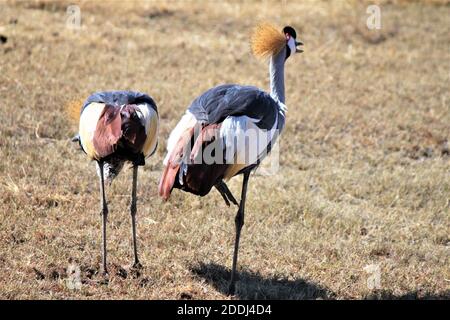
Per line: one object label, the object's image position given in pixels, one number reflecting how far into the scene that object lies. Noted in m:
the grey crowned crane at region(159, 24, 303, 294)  10.07
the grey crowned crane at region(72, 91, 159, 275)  10.36
